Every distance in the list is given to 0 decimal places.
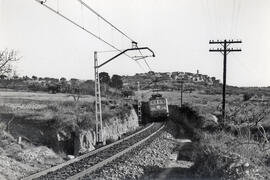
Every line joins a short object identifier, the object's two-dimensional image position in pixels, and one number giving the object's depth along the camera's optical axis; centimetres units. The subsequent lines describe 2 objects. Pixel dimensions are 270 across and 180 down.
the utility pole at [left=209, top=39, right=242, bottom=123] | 3596
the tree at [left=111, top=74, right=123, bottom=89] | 11448
